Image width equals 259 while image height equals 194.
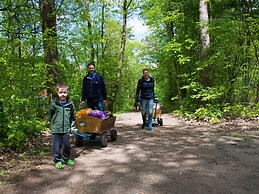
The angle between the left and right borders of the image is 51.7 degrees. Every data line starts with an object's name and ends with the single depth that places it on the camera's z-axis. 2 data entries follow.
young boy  5.11
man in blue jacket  7.47
